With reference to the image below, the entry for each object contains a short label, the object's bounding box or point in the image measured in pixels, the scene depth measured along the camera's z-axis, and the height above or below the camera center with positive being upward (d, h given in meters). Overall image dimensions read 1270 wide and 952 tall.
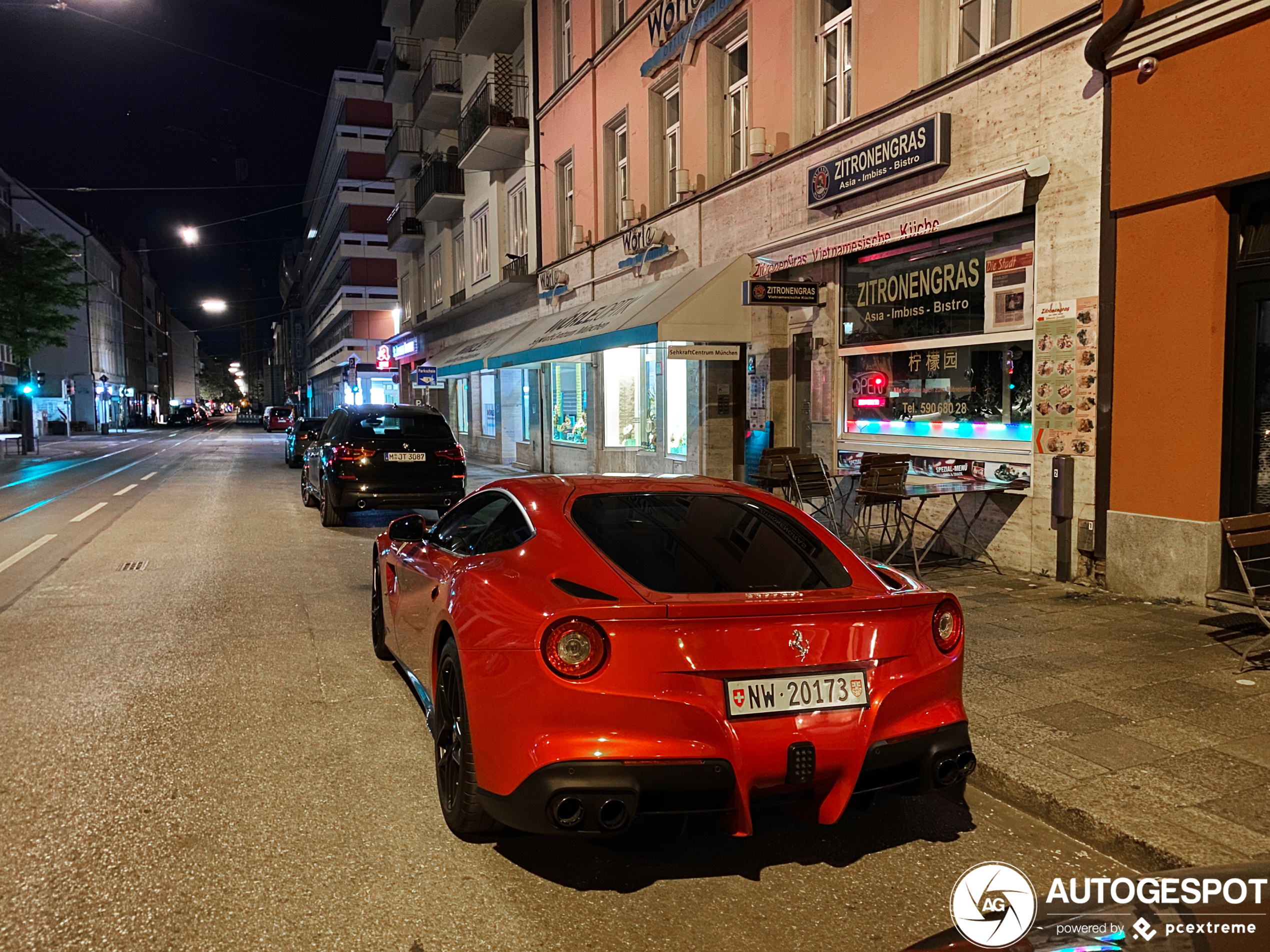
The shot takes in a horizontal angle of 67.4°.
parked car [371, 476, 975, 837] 3.12 -0.96
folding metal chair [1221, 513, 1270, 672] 5.65 -0.82
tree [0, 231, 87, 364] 40.28 +5.51
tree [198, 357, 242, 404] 172.50 +5.85
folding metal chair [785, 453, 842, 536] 10.88 -0.86
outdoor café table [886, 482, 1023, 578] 8.70 -1.14
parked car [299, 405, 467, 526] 13.01 -0.69
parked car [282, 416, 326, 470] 23.98 -0.56
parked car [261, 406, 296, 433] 55.38 -0.23
